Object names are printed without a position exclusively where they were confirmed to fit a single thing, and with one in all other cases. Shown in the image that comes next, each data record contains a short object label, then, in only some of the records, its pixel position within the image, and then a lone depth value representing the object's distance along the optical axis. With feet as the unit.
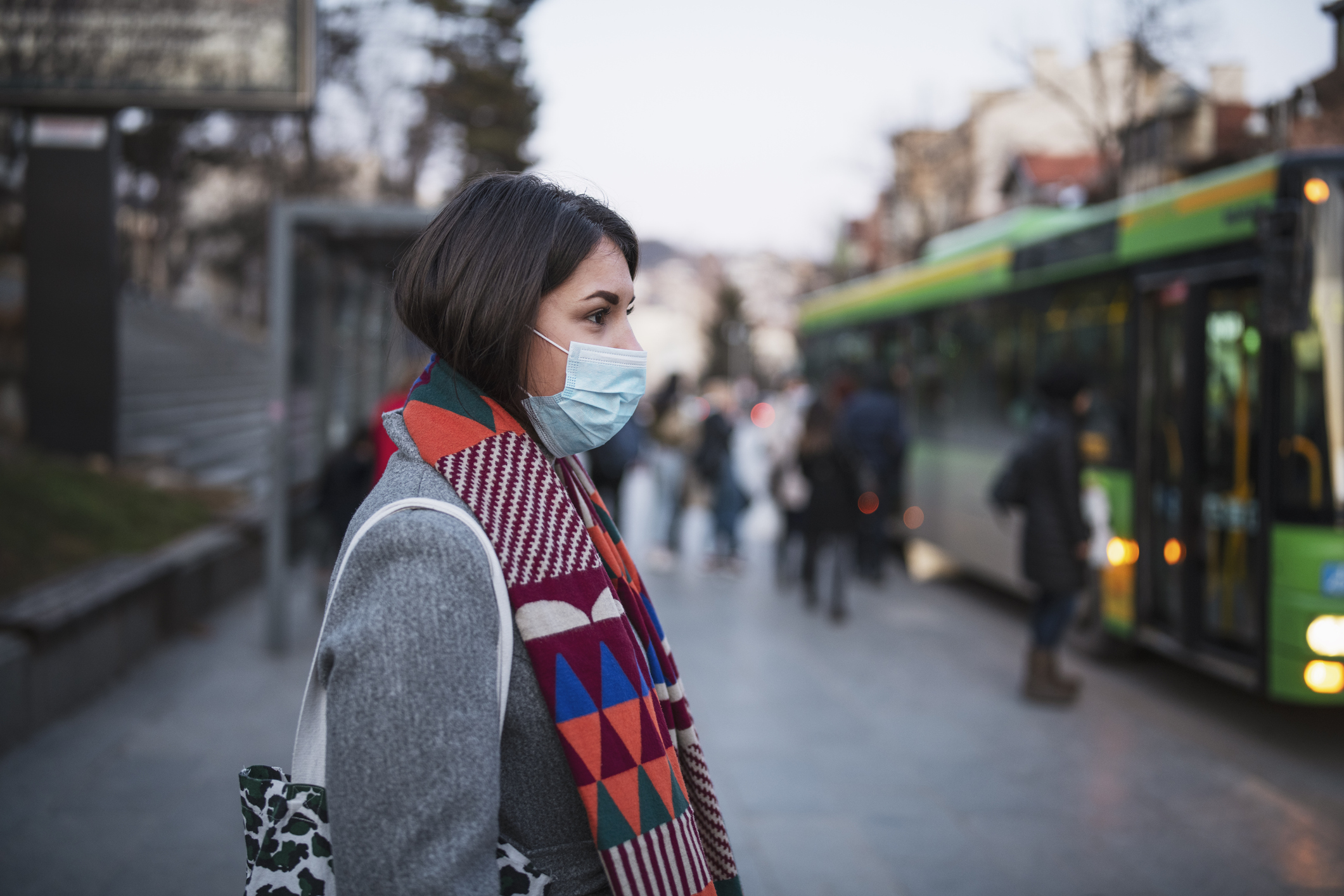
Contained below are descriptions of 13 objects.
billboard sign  29.30
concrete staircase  43.68
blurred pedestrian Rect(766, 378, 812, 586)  35.40
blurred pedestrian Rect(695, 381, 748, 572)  38.27
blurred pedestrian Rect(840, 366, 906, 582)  36.01
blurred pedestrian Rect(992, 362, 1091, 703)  21.89
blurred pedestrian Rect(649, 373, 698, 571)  38.75
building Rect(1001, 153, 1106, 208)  104.53
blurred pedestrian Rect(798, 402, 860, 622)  31.04
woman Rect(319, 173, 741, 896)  4.19
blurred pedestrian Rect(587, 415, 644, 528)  31.35
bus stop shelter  25.46
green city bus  18.90
